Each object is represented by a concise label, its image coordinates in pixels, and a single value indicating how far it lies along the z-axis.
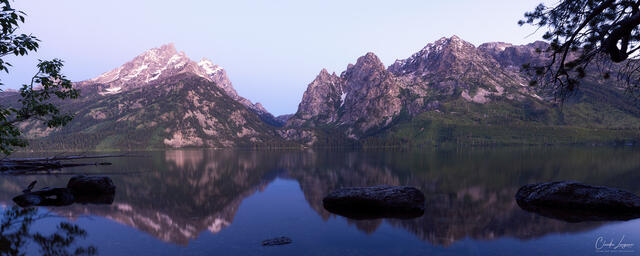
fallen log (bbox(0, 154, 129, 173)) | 28.36
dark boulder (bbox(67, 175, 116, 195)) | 40.69
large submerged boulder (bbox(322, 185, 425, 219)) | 31.32
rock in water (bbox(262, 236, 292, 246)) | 22.06
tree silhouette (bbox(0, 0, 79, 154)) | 14.49
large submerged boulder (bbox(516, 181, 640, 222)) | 28.31
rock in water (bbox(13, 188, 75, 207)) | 34.06
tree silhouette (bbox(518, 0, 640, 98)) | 14.05
